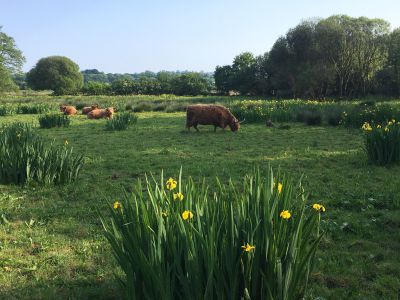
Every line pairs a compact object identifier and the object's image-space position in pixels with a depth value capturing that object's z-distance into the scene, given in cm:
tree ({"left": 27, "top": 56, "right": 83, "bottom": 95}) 7381
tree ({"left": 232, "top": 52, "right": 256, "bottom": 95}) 5103
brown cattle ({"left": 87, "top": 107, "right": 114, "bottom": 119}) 2129
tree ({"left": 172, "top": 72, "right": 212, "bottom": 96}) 5772
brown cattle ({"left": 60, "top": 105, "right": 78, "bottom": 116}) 2397
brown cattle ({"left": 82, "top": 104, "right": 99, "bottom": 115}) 2416
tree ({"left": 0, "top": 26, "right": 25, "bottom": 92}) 4075
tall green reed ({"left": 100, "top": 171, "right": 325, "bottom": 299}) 226
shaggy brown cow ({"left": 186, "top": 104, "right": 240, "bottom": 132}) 1465
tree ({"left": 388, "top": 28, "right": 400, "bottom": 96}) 3653
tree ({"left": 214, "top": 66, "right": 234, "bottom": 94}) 5653
